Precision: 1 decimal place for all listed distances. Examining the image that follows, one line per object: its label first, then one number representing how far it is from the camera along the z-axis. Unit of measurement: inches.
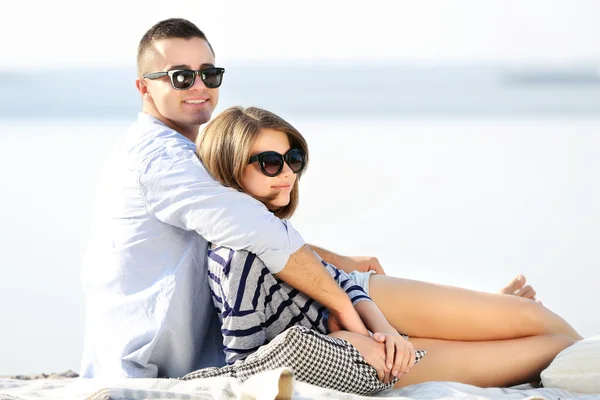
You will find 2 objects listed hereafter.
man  269.7
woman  268.4
